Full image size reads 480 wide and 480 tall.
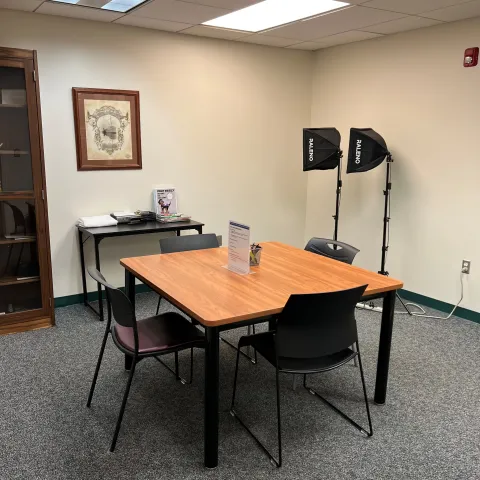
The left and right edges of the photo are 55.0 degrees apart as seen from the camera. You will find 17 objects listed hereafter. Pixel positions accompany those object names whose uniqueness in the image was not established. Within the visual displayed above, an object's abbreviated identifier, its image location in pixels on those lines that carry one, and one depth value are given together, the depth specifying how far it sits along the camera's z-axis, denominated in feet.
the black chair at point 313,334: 6.62
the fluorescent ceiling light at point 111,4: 10.73
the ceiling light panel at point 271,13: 11.00
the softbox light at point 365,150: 13.08
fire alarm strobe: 11.76
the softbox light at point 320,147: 13.84
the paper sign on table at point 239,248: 8.44
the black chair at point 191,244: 10.52
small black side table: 12.22
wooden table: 6.66
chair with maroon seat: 7.23
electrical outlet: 12.68
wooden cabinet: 10.87
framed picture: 12.90
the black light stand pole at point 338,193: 14.39
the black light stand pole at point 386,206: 13.62
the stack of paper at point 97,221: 12.79
